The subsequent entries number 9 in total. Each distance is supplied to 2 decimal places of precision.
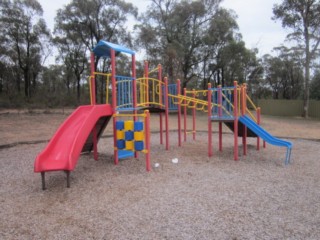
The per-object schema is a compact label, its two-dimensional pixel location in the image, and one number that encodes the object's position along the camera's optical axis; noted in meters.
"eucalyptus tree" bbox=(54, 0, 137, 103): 24.98
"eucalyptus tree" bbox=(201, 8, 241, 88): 23.17
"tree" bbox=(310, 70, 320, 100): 26.61
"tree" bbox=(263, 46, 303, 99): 32.53
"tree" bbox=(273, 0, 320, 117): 18.37
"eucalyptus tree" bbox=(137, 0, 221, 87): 22.23
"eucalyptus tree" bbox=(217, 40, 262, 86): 24.03
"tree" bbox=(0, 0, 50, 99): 24.13
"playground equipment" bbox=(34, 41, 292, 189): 4.44
